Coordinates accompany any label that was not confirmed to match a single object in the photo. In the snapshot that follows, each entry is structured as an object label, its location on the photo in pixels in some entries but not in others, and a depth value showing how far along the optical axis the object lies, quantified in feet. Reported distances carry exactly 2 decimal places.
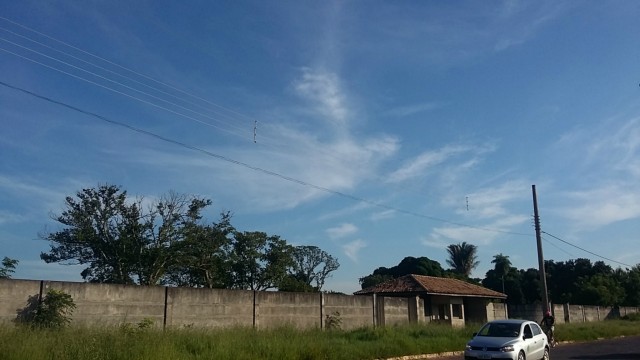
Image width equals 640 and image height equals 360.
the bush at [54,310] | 56.29
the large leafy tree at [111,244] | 132.67
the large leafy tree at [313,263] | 234.81
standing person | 93.76
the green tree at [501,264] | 279.90
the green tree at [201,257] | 141.69
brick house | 126.93
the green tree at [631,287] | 240.12
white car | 53.62
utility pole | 110.01
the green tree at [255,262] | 175.63
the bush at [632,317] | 183.11
